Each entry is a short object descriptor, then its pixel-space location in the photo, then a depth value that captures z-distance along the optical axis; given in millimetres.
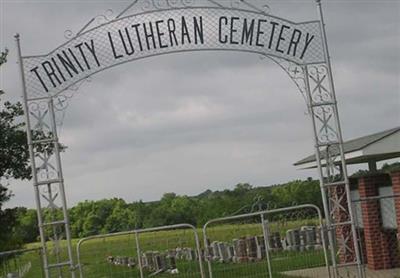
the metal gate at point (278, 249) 18409
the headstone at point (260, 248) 20094
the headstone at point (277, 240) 19241
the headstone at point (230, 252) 22138
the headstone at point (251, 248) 20375
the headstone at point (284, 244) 20369
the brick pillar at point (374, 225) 17141
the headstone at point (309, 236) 18500
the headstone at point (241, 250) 20766
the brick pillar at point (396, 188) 15576
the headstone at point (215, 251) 22812
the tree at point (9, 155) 20578
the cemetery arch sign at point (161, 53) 12164
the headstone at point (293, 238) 19781
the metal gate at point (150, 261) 20752
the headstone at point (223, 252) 22266
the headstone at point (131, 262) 25384
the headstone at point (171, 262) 21594
